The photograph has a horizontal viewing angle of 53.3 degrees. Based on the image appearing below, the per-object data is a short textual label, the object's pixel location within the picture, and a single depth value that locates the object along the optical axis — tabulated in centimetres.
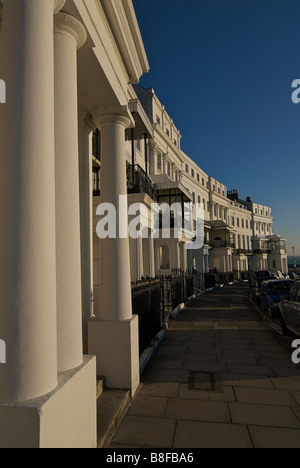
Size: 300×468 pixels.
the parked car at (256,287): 1674
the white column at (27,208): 209
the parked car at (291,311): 696
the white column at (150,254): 1290
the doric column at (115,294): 443
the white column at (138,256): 1086
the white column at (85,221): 472
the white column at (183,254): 2150
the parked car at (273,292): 1162
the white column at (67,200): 278
